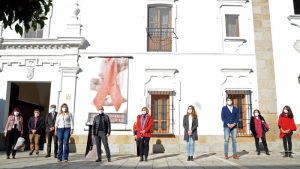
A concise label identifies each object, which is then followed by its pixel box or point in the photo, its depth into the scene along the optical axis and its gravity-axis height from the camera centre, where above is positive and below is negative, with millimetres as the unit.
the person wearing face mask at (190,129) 8945 -178
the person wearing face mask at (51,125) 10117 -89
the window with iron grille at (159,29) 12320 +3906
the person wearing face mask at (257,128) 10406 -162
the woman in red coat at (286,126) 9688 -80
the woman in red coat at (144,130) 8898 -214
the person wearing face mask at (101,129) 8742 -188
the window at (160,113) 11766 +395
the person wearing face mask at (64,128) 8539 -163
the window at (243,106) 11742 +693
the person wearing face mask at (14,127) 9710 -158
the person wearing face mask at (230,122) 9078 +39
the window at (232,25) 12469 +4106
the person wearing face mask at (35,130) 10656 -274
